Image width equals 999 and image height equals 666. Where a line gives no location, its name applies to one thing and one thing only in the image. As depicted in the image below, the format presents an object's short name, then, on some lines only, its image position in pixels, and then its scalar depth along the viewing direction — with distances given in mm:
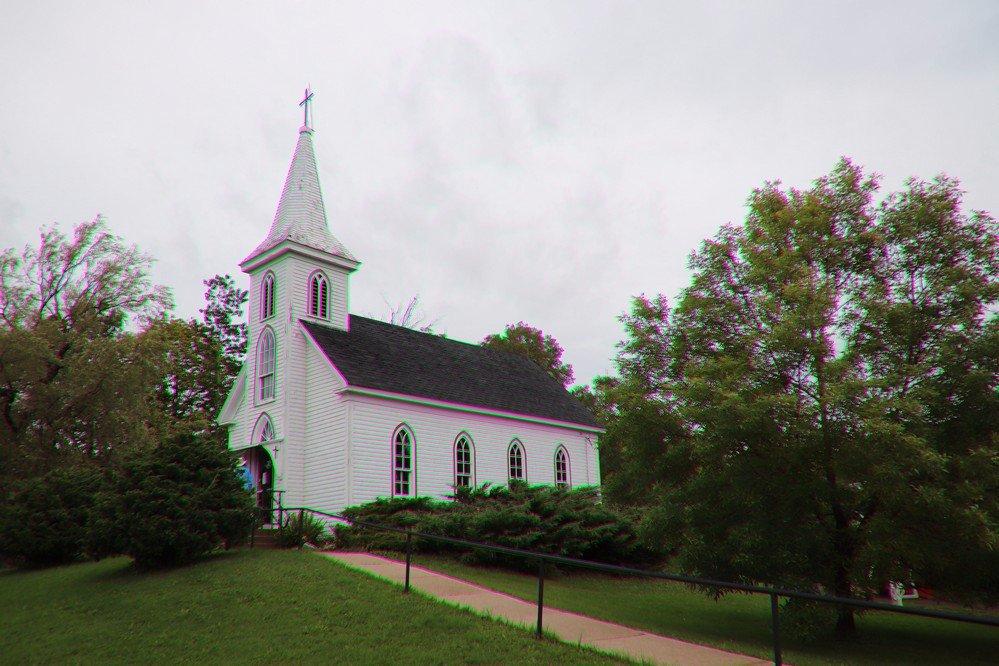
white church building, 21578
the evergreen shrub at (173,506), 14672
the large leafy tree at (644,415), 13289
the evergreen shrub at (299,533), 17062
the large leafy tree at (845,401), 10867
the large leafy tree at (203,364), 38594
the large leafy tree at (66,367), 25000
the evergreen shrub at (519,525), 16438
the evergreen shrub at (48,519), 19281
